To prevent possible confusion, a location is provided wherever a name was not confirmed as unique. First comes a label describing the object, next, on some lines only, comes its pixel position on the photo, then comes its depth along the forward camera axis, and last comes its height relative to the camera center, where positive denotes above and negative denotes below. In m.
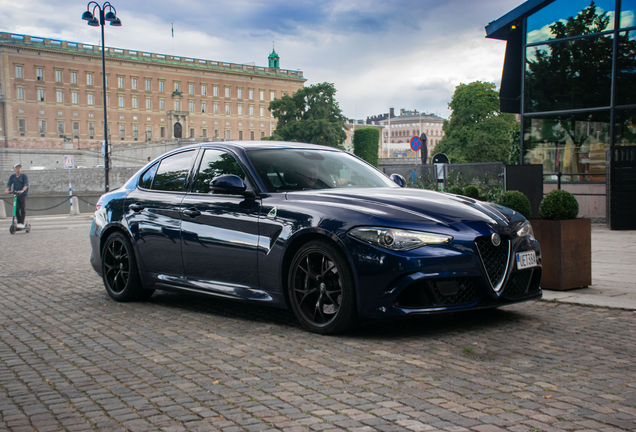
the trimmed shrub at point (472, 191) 9.03 -0.17
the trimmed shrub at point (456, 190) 9.39 -0.16
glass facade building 17.94 +2.72
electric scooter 18.72 -1.25
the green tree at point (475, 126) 62.69 +4.96
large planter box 7.01 -0.76
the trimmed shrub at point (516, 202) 7.05 -0.25
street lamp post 30.48 +7.36
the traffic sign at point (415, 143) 27.58 +1.46
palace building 102.00 +14.34
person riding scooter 19.33 -0.22
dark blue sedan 4.65 -0.45
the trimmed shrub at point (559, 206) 7.05 -0.29
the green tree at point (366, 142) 99.94 +5.48
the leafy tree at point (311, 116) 86.38 +8.35
